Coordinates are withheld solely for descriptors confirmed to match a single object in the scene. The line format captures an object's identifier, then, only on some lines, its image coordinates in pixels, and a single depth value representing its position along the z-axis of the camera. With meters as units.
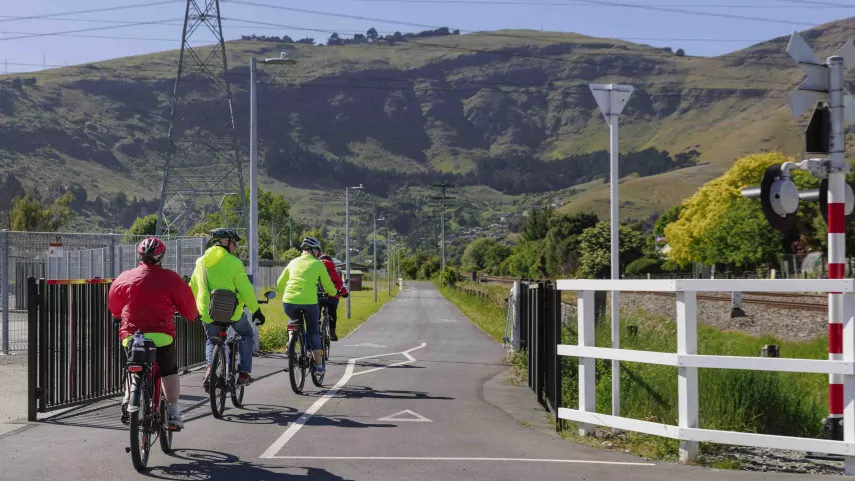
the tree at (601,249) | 83.56
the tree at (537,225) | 144.50
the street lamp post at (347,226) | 49.83
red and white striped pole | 8.59
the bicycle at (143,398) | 8.02
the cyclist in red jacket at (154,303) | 8.35
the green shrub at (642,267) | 86.12
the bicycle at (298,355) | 13.62
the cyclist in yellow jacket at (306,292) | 14.08
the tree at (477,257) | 193.75
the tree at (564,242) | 106.25
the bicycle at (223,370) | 11.14
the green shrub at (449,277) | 98.00
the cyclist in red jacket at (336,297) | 16.28
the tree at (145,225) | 129.75
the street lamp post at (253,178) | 22.03
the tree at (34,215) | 56.27
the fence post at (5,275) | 18.84
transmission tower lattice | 43.09
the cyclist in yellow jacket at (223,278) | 11.38
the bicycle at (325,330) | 15.65
